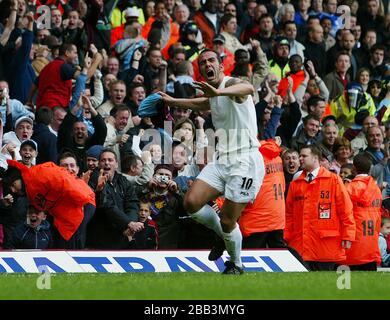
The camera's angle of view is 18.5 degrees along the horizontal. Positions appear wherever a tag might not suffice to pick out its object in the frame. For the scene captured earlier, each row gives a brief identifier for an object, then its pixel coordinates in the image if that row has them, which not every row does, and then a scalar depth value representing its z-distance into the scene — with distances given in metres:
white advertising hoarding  14.20
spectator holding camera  16.02
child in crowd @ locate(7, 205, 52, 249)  15.05
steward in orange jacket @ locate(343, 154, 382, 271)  16.81
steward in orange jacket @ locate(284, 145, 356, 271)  16.02
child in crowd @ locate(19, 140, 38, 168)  16.41
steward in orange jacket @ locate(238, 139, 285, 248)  15.88
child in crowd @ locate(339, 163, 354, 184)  18.64
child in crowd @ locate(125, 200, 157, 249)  16.03
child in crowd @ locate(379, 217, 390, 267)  18.34
